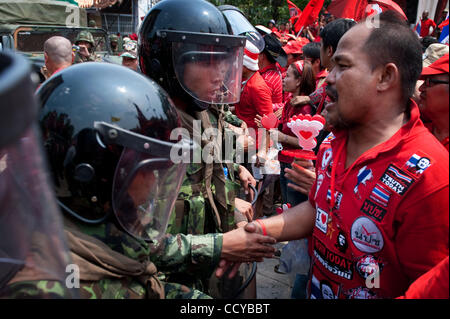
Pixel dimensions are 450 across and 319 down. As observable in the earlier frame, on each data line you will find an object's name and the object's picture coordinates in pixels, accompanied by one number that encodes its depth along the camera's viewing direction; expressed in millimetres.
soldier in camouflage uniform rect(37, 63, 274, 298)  1404
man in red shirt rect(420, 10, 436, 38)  8406
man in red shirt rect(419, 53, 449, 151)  1140
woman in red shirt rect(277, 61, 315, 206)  4486
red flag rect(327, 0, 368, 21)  4738
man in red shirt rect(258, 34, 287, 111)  5262
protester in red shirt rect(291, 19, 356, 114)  3225
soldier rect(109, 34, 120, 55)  11203
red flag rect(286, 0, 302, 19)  11342
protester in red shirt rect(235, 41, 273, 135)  4527
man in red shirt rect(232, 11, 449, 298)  1354
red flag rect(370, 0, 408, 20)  3652
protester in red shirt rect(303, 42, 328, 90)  4758
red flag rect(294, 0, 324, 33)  7402
